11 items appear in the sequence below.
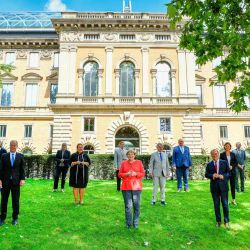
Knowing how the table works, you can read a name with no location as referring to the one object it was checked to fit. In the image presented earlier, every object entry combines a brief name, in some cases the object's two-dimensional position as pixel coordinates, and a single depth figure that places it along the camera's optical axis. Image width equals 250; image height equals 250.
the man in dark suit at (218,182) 7.07
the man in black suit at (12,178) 7.11
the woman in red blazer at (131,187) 6.80
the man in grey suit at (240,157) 12.49
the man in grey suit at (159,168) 9.57
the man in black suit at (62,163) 12.11
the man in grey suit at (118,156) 12.36
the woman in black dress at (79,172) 9.23
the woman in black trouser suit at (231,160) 9.70
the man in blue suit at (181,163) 11.95
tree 8.11
